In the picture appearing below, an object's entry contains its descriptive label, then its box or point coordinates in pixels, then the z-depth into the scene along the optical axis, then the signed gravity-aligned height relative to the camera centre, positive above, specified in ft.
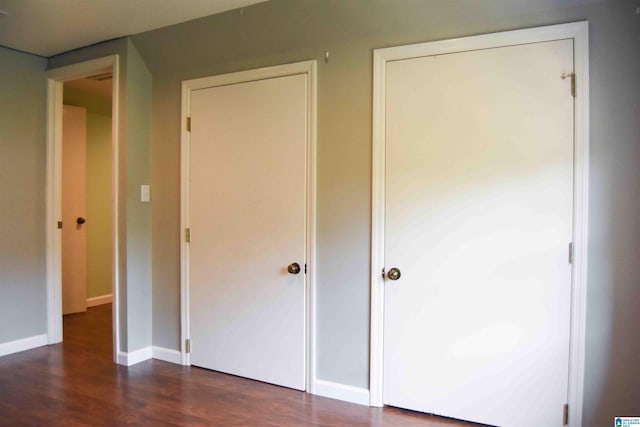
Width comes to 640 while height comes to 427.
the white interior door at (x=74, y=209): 14.89 -0.18
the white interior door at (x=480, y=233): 6.89 -0.49
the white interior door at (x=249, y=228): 8.82 -0.54
